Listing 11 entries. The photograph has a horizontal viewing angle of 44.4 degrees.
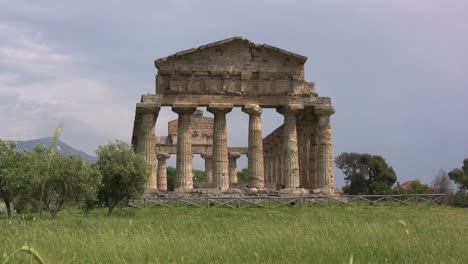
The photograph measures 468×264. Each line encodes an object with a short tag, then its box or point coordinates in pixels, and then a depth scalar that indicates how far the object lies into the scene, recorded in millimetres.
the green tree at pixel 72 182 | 27875
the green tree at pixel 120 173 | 31906
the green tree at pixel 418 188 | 76206
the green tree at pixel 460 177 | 72750
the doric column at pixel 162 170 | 63662
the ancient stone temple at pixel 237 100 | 43719
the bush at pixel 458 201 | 46772
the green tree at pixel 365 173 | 89938
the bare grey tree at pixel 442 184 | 79325
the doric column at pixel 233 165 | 70875
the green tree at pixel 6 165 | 31792
